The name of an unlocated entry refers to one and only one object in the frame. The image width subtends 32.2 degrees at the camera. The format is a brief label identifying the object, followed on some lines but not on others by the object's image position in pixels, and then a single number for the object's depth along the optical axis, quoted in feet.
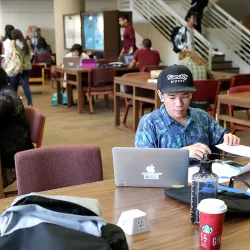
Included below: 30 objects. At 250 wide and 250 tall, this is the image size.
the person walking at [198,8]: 30.45
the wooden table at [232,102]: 12.28
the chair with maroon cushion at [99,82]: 22.26
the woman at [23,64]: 23.70
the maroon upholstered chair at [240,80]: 17.89
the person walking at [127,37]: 26.36
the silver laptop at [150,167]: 5.16
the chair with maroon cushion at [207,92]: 15.11
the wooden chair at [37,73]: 33.11
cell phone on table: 6.33
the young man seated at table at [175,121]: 6.55
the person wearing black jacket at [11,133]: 9.56
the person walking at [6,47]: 23.21
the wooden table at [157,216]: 4.14
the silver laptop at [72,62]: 23.62
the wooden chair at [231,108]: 13.44
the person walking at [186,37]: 24.84
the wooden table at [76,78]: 22.33
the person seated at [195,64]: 16.44
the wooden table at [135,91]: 16.91
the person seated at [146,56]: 23.38
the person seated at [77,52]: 25.03
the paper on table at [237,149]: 6.08
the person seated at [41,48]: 43.11
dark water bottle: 4.40
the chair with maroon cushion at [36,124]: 9.57
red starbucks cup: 3.76
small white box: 4.28
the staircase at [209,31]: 29.17
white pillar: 35.40
